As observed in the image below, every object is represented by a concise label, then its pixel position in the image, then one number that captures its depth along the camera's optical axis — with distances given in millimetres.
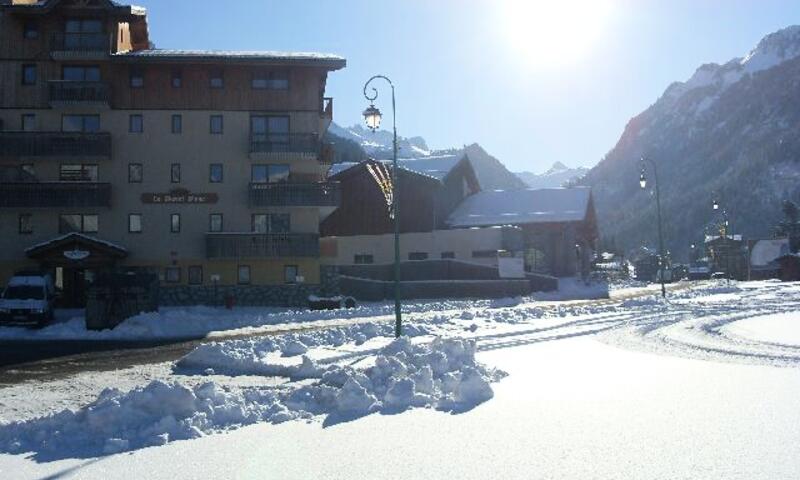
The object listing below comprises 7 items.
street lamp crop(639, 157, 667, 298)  43900
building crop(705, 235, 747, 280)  92750
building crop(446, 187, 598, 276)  59250
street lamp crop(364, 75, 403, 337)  20647
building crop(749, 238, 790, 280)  93062
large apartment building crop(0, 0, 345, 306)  40125
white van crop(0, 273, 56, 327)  30597
